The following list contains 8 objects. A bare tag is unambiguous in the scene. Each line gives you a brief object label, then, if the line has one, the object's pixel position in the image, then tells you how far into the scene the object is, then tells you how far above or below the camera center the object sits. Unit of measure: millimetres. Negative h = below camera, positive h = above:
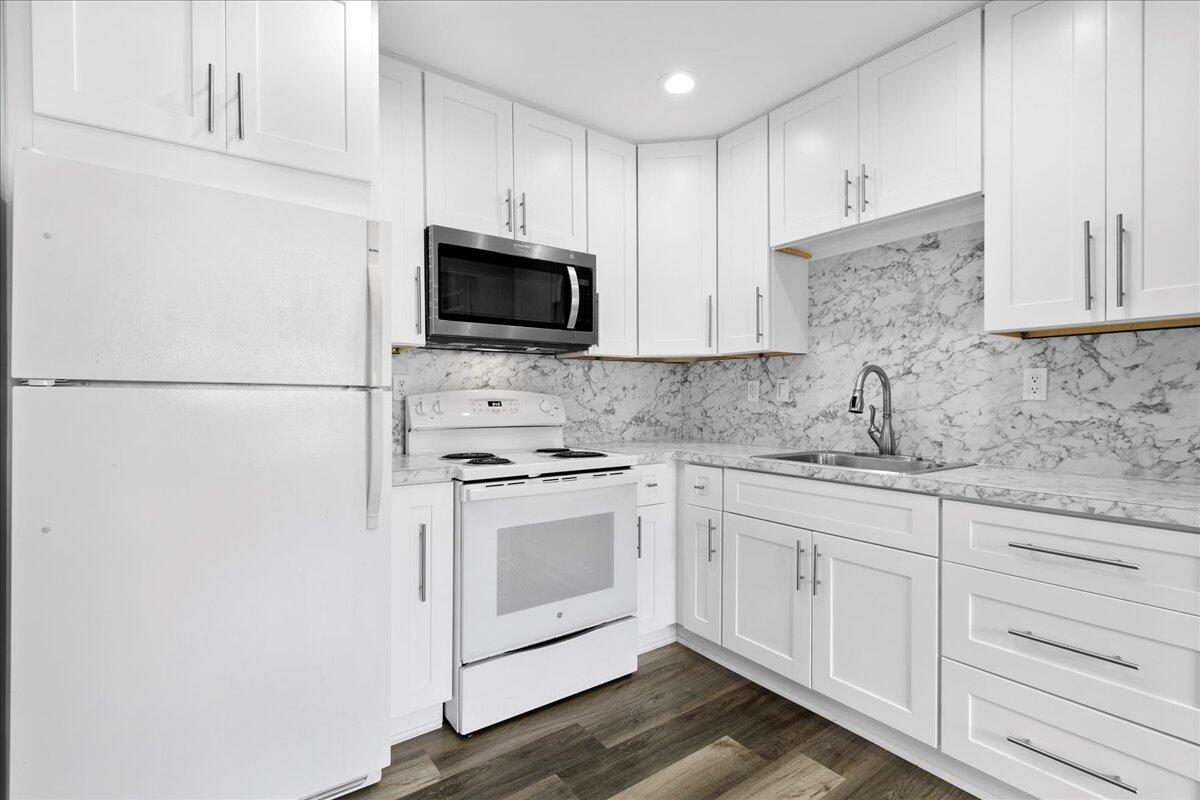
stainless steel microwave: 2191 +409
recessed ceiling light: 2285 +1254
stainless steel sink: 2182 -262
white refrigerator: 1241 -233
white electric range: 1978 -616
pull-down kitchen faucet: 2297 -125
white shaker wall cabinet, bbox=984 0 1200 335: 1492 +653
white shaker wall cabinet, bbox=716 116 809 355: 2600 +581
